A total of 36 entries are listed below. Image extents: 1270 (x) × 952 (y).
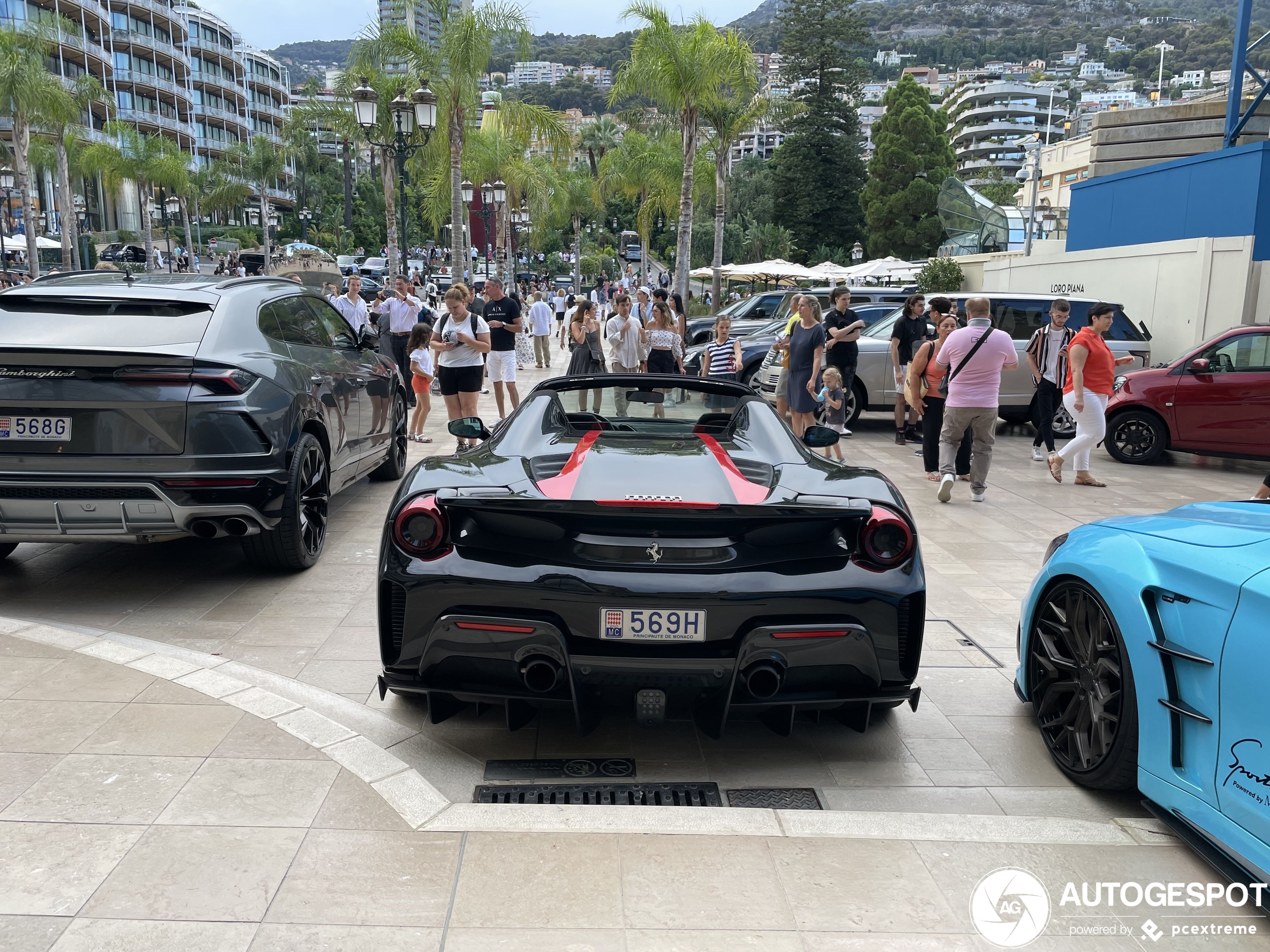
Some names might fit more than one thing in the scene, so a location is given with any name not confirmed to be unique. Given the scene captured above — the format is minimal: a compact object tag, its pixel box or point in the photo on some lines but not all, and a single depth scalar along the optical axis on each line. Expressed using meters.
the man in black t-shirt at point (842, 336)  11.30
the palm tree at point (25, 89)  37.66
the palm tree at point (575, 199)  58.44
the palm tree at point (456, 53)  24.70
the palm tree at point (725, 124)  30.95
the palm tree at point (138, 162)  58.38
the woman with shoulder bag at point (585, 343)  13.36
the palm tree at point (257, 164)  78.62
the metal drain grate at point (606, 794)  3.40
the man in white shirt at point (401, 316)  14.93
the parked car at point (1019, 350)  13.55
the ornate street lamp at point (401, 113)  18.47
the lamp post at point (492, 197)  33.56
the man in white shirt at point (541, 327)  22.62
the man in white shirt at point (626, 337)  13.16
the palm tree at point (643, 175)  41.66
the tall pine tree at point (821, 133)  57.59
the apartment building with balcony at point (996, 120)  163.62
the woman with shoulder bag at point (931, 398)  9.92
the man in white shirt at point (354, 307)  13.89
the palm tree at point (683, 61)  26.67
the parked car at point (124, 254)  55.12
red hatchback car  10.64
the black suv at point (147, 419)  5.04
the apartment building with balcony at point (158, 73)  70.31
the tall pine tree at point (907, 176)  56.00
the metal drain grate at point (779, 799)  3.42
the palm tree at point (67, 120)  40.03
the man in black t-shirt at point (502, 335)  13.12
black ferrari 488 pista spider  3.24
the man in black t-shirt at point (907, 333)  11.87
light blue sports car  2.67
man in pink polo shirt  8.67
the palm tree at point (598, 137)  75.81
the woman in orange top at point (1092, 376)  9.57
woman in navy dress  9.80
